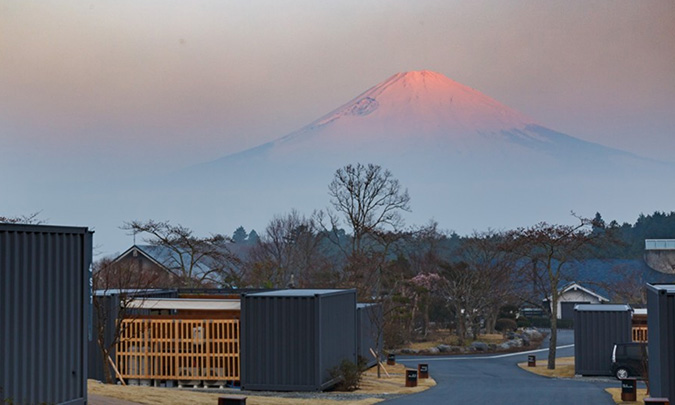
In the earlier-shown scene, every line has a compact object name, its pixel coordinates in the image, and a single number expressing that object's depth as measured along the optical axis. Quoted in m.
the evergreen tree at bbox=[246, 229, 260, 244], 181.02
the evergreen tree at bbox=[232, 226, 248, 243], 185.62
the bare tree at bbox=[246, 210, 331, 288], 55.81
